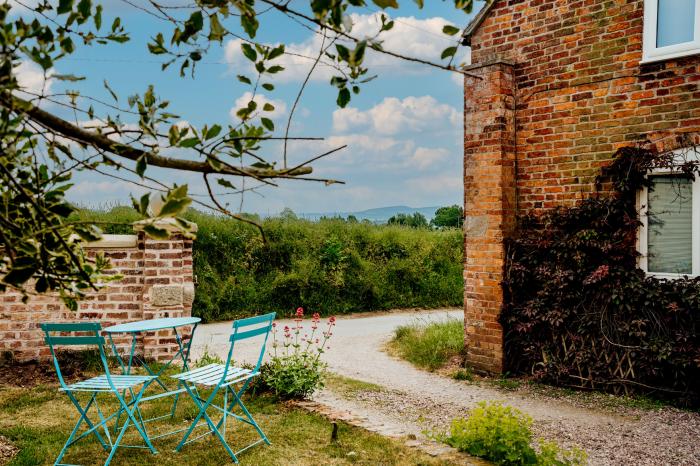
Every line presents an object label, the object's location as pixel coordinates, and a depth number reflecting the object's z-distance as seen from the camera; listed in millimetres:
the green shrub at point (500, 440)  4535
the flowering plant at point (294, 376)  6945
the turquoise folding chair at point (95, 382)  5145
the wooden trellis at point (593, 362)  7758
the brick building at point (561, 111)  7578
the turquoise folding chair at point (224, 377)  5180
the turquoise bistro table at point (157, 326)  5957
